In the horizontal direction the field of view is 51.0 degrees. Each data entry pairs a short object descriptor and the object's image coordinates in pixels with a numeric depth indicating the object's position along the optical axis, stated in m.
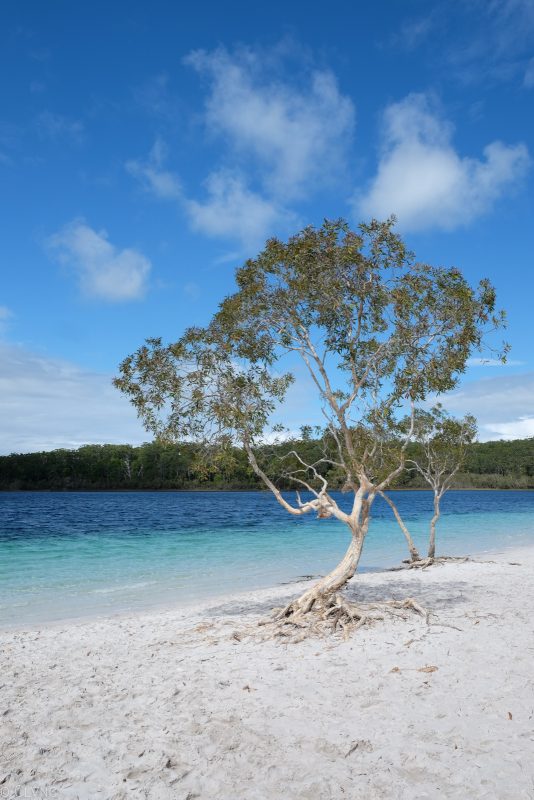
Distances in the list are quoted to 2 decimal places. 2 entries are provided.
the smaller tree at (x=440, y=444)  27.20
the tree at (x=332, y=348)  13.95
